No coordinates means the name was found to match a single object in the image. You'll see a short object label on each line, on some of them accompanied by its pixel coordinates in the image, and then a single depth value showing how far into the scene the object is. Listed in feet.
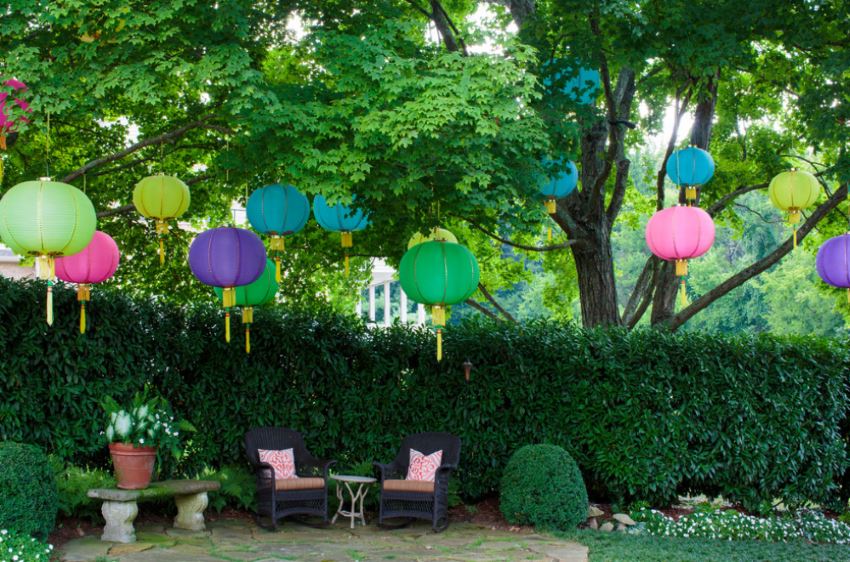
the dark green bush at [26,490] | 24.25
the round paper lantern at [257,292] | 30.42
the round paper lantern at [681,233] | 29.22
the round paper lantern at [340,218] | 31.22
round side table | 30.69
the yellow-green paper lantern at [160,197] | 29.40
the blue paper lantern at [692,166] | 35.68
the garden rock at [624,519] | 32.99
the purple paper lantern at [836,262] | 29.58
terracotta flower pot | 27.96
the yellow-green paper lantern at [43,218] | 22.11
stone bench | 27.22
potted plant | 28.02
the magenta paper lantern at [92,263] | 27.27
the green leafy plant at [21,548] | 22.85
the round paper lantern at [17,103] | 25.22
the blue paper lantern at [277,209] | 28.73
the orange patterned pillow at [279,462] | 31.27
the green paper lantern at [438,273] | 27.45
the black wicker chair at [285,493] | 29.91
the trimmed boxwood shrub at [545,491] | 30.83
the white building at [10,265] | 63.00
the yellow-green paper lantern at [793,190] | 33.68
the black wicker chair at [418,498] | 30.35
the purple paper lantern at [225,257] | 26.43
